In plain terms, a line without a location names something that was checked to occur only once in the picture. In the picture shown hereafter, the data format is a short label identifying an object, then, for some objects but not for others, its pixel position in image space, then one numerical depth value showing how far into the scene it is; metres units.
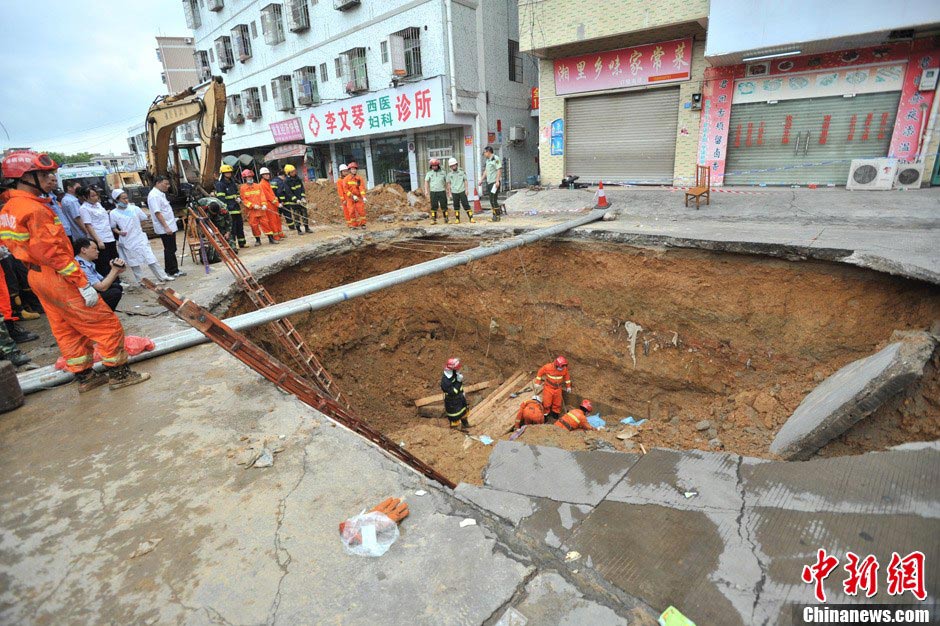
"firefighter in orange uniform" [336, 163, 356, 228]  10.85
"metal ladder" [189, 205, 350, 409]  6.90
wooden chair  9.80
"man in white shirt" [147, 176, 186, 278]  7.88
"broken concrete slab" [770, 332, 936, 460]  3.71
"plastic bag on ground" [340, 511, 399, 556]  2.29
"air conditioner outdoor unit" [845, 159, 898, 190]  9.52
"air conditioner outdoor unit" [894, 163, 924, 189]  9.29
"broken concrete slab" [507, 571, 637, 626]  1.93
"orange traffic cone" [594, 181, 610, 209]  10.09
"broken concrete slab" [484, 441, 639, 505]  2.85
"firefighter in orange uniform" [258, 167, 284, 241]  10.25
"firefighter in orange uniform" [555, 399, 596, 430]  6.00
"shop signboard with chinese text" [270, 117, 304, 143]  20.53
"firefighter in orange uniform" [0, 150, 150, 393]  3.48
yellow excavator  8.59
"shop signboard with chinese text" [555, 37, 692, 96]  11.59
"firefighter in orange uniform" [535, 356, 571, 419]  6.73
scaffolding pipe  4.25
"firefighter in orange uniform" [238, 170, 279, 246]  9.93
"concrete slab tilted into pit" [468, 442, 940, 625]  2.07
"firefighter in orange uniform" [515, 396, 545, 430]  6.51
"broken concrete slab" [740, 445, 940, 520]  2.41
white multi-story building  14.91
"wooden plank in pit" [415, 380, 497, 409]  8.49
